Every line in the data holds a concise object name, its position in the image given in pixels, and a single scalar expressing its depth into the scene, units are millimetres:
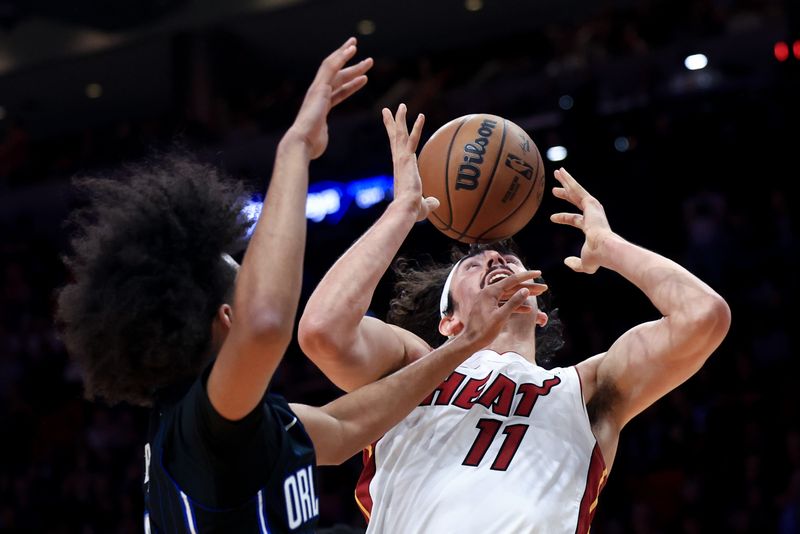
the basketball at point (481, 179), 3830
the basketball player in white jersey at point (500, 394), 3166
